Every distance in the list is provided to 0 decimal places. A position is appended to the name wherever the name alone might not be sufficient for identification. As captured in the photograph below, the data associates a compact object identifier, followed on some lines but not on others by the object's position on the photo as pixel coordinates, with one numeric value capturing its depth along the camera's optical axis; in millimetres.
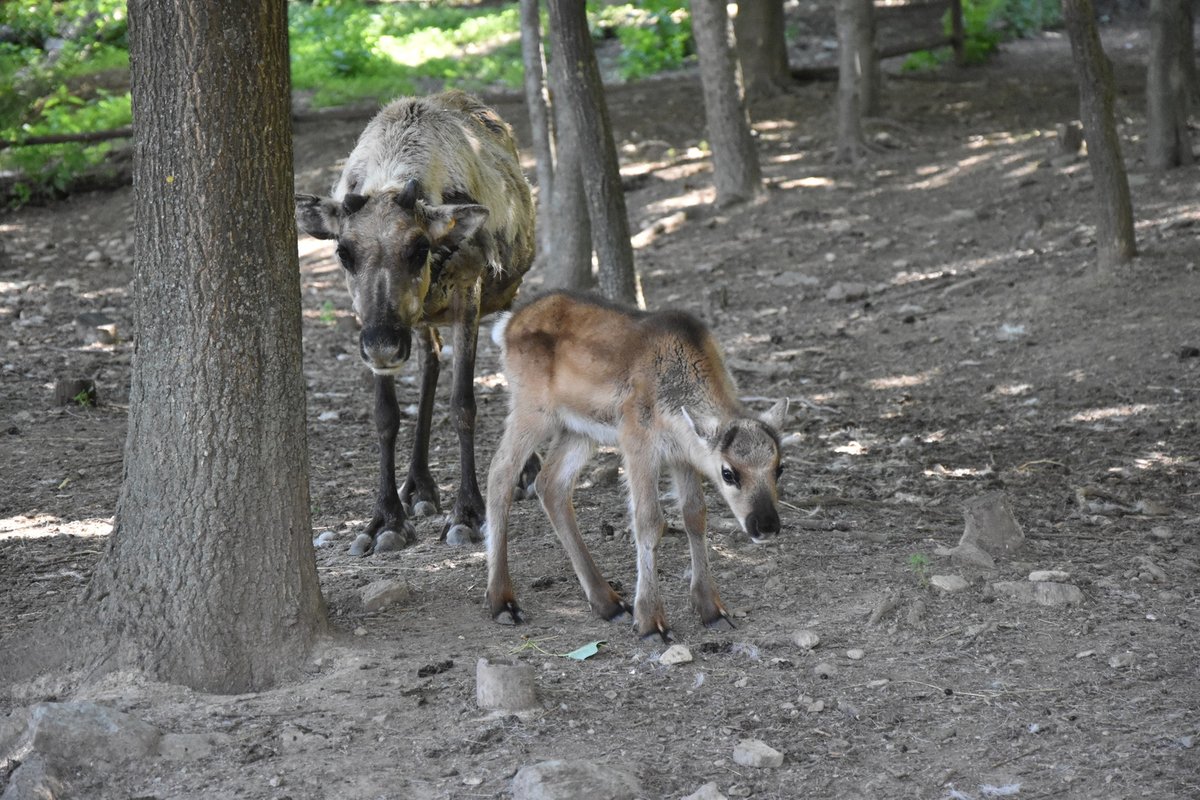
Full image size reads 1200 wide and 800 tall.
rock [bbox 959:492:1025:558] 12695
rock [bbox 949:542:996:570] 12347
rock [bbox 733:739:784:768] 9047
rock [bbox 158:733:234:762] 9195
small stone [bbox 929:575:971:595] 11805
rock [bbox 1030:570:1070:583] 11898
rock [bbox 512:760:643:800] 8414
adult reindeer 13539
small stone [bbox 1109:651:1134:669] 10289
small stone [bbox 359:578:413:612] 11836
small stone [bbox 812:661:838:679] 10398
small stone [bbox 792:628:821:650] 10914
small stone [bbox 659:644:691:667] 10727
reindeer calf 11312
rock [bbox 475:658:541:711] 9781
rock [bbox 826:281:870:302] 24516
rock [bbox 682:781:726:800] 8539
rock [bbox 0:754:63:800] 8641
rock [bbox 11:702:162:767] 8953
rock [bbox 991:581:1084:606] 11484
